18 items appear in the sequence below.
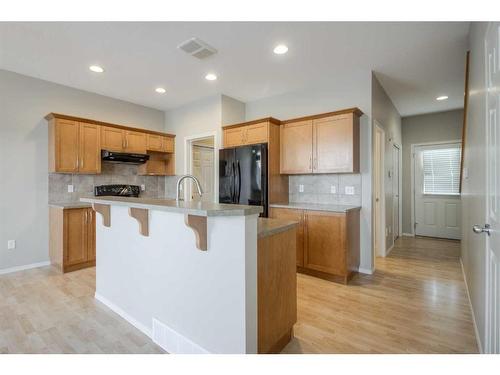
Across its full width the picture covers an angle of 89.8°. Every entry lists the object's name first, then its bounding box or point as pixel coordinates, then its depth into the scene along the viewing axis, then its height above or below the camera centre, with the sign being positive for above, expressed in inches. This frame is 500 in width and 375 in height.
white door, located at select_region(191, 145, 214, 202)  212.7 +16.1
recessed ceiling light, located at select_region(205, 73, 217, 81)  138.6 +61.5
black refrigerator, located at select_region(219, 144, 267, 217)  141.3 +6.2
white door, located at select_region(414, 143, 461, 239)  203.6 -4.5
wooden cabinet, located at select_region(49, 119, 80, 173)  137.8 +23.6
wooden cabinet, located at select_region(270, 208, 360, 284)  115.4 -27.9
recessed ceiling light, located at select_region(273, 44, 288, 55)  108.5 +60.4
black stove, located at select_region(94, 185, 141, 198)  162.8 -2.3
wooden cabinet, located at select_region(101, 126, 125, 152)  157.6 +31.0
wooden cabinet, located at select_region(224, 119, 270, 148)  144.6 +32.0
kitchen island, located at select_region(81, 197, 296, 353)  54.4 -22.4
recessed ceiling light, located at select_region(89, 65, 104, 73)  126.6 +61.0
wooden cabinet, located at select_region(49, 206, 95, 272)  130.3 -27.3
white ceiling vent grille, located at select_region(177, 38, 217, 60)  104.4 +60.0
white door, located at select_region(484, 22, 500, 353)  48.3 -0.8
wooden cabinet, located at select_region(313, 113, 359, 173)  125.2 +21.4
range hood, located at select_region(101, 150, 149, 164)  155.6 +19.2
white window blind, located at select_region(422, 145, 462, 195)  203.0 +12.0
